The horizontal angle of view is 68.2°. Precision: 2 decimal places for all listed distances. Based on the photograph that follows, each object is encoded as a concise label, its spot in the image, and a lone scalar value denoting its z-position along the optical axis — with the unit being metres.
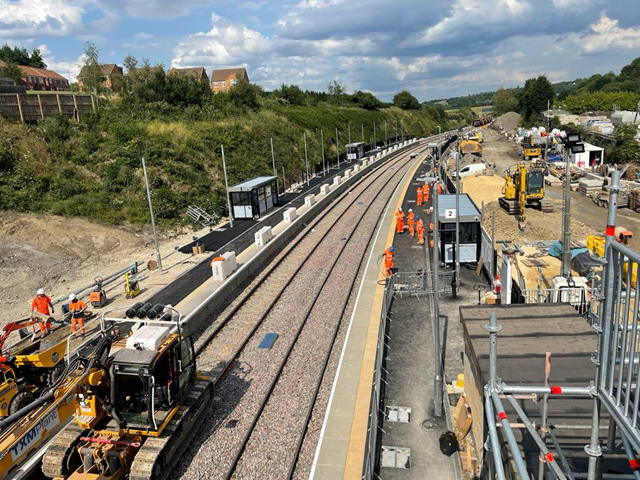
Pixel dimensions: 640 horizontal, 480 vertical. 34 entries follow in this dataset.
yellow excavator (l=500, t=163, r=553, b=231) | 34.19
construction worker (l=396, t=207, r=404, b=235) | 28.98
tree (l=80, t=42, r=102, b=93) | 58.94
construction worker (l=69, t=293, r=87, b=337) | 17.28
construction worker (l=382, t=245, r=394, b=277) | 21.33
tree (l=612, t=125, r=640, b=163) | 61.06
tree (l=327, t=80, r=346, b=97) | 127.88
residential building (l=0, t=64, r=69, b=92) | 82.25
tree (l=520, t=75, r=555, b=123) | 123.31
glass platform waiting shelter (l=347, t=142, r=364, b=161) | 67.44
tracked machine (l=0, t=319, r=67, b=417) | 11.69
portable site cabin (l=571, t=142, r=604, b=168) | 60.69
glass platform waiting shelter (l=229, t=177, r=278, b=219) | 34.38
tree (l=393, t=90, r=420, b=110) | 144.25
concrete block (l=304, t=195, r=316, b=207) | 36.91
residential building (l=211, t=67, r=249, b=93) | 134.12
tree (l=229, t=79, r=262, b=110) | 68.50
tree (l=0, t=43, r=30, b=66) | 87.88
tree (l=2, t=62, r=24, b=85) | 55.69
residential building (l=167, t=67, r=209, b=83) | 117.76
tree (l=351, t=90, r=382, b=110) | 116.88
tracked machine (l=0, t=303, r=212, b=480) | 9.86
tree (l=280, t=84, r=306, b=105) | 90.12
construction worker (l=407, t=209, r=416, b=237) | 28.38
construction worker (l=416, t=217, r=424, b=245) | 26.43
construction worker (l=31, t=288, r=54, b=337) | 18.56
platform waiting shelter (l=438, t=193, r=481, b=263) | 21.44
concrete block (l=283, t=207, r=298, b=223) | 31.91
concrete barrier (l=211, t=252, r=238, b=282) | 21.23
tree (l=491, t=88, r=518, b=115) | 160.50
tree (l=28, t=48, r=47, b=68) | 93.00
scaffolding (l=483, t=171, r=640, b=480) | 3.69
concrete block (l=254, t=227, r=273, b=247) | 26.64
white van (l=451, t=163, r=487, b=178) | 52.65
